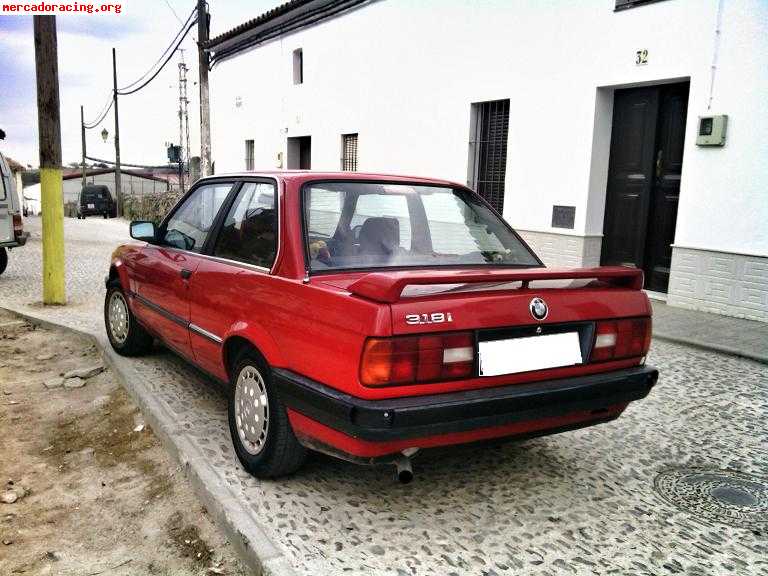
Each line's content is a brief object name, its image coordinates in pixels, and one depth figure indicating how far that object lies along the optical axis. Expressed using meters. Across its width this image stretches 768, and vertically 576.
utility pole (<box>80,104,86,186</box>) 45.55
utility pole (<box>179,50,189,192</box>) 38.63
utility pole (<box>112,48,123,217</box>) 32.03
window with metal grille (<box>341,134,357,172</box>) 14.14
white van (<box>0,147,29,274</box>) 9.71
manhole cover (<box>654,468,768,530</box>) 2.96
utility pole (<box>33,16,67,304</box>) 7.15
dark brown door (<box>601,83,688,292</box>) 7.97
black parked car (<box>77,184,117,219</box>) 31.73
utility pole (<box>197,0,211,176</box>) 17.39
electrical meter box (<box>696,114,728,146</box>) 7.07
